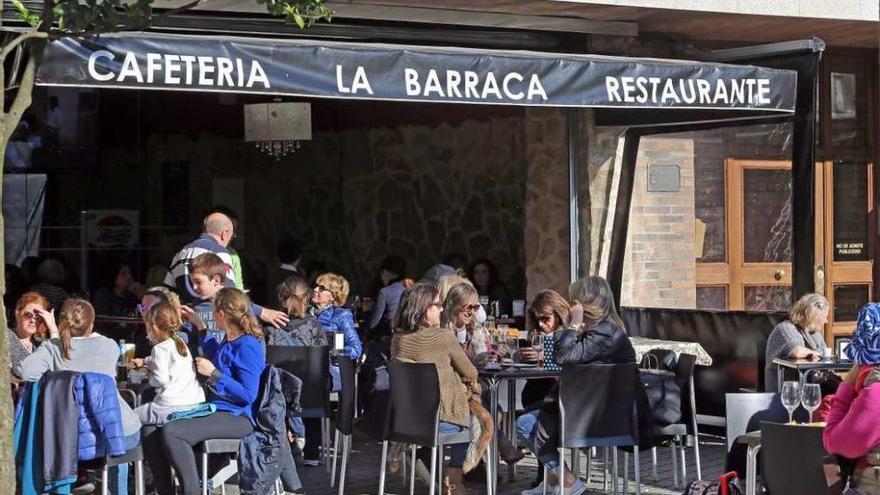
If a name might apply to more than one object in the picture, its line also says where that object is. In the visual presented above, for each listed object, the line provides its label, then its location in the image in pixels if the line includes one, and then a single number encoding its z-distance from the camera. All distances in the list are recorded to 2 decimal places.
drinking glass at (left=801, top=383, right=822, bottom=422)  11.87
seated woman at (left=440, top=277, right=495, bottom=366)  16.30
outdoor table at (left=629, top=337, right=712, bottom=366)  19.84
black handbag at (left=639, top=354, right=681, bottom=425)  15.80
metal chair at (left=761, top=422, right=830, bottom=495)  10.90
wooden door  23.26
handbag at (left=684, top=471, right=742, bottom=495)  12.08
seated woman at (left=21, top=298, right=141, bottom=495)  14.03
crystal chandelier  25.50
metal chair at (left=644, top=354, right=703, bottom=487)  15.91
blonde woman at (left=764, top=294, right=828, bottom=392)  16.80
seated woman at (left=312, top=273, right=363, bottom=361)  18.17
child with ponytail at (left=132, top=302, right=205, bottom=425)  13.96
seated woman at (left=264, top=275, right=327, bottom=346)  17.23
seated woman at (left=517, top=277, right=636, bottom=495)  14.83
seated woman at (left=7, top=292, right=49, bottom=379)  15.54
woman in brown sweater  14.66
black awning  14.87
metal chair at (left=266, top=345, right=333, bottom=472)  16.66
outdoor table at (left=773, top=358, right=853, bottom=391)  16.19
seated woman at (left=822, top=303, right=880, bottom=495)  10.43
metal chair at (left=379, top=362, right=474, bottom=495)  14.39
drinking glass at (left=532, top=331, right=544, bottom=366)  16.14
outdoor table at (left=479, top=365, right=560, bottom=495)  15.25
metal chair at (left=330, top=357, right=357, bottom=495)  15.86
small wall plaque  22.74
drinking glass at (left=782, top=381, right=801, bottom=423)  11.85
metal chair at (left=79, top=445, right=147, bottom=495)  13.52
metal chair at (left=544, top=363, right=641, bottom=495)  14.47
